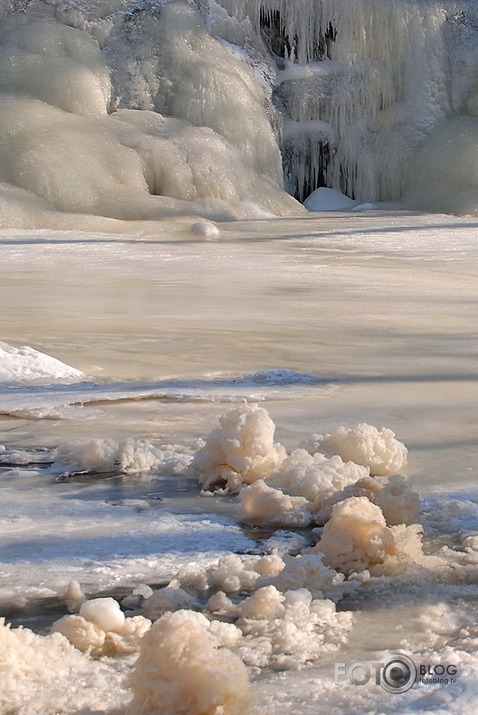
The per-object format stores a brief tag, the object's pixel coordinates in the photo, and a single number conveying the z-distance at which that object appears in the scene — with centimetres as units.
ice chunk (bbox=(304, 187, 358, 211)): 2920
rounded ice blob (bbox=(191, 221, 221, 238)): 2072
